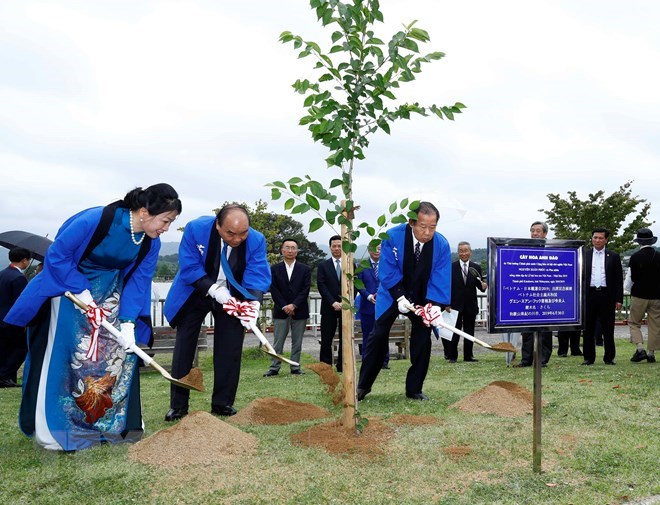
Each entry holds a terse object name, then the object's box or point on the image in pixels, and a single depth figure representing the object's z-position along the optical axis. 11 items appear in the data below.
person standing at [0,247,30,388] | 8.98
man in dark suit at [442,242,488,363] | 11.43
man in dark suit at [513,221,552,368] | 9.91
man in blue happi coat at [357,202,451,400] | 6.62
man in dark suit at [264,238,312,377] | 10.18
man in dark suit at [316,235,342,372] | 10.20
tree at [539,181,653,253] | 24.70
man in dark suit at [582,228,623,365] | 9.97
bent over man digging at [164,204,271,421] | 6.11
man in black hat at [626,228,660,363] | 10.41
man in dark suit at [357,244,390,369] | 9.93
